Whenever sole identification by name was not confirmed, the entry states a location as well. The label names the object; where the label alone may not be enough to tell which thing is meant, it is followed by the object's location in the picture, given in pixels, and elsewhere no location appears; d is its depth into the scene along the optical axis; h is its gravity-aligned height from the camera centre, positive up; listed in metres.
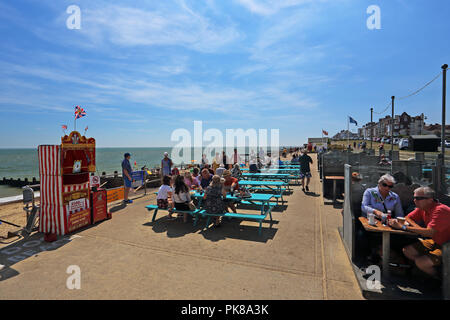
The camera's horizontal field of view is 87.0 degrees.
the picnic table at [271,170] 11.99 -1.01
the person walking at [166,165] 9.59 -0.47
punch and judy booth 5.29 -0.87
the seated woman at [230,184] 6.31 -0.88
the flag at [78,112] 5.70 +1.02
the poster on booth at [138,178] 9.72 -1.03
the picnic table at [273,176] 9.79 -1.00
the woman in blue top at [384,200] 3.69 -0.77
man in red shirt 2.83 -0.97
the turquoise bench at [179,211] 5.64 -1.40
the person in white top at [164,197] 6.07 -1.11
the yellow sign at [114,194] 8.10 -1.42
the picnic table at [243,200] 5.08 -1.16
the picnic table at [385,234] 3.04 -1.10
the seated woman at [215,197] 5.49 -1.03
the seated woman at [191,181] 7.31 -0.87
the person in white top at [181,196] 5.79 -1.06
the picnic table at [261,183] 8.20 -1.05
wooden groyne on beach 23.27 -3.21
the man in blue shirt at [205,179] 7.42 -0.82
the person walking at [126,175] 8.20 -0.73
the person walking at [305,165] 9.98 -0.53
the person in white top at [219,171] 7.48 -0.57
